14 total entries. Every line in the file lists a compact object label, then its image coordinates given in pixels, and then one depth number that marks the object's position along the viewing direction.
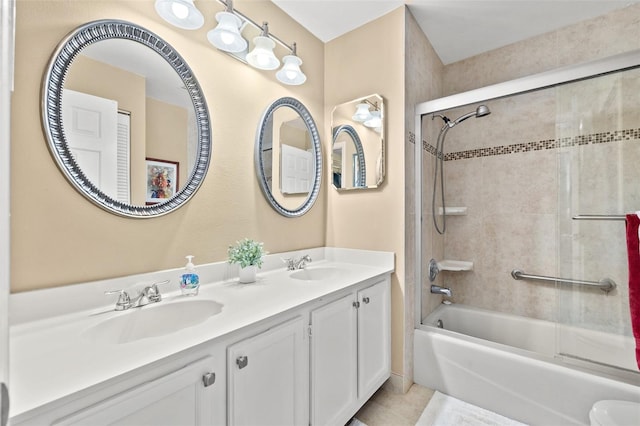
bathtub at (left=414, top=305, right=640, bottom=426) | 1.43
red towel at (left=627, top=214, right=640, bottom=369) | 1.26
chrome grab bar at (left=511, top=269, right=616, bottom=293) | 1.62
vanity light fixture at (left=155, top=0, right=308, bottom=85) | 1.29
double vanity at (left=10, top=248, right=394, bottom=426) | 0.67
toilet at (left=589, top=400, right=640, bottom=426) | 1.22
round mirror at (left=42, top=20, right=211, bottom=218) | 1.06
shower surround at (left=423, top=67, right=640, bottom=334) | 1.59
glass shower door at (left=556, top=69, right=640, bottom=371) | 1.55
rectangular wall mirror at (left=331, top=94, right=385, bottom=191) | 2.02
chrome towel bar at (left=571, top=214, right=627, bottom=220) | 1.57
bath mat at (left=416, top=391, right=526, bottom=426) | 1.60
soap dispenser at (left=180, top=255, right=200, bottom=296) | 1.29
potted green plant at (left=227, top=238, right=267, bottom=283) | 1.49
